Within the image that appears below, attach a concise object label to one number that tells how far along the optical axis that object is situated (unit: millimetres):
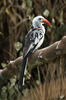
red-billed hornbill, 6425
